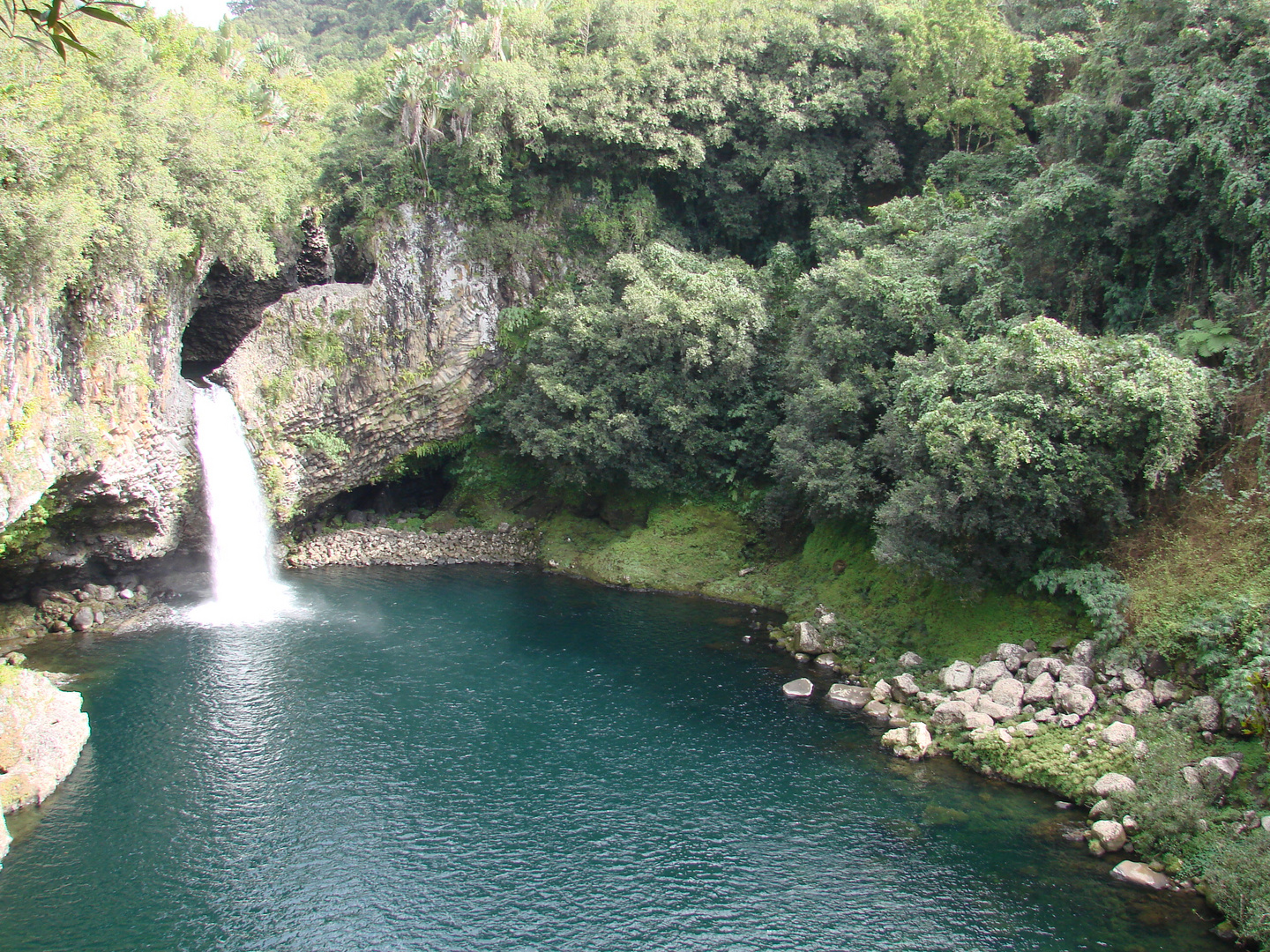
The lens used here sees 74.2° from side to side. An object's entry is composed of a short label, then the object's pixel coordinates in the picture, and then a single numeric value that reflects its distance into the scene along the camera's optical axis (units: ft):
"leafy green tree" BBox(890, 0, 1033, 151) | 101.50
